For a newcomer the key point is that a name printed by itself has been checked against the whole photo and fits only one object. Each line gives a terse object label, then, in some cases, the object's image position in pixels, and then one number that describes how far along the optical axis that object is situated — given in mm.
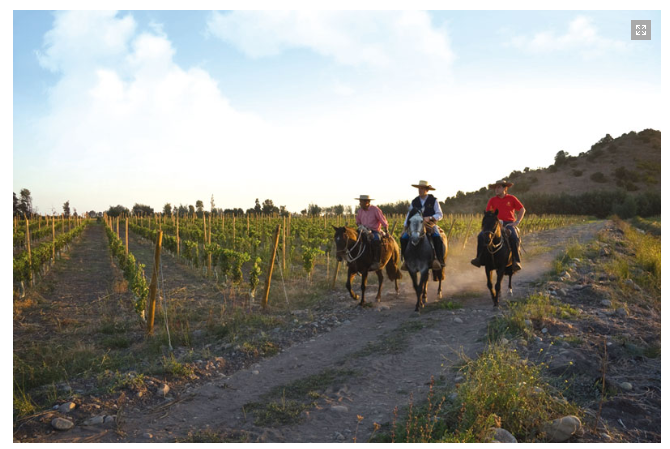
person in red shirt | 8469
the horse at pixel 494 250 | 8016
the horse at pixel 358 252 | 8851
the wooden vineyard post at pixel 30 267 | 11852
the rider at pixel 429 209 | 8461
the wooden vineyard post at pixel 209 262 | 14492
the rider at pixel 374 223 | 9234
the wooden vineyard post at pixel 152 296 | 7387
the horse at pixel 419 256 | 8323
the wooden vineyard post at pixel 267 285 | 9367
